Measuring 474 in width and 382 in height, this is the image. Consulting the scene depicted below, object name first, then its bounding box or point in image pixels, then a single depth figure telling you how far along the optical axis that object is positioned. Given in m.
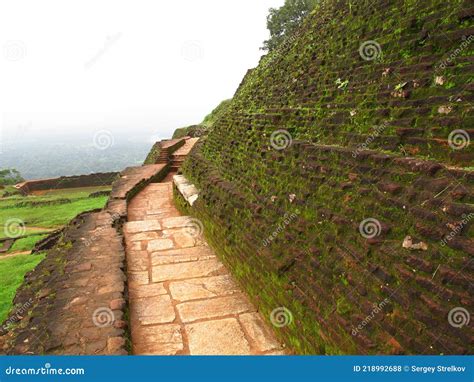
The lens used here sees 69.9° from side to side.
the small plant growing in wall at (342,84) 4.28
